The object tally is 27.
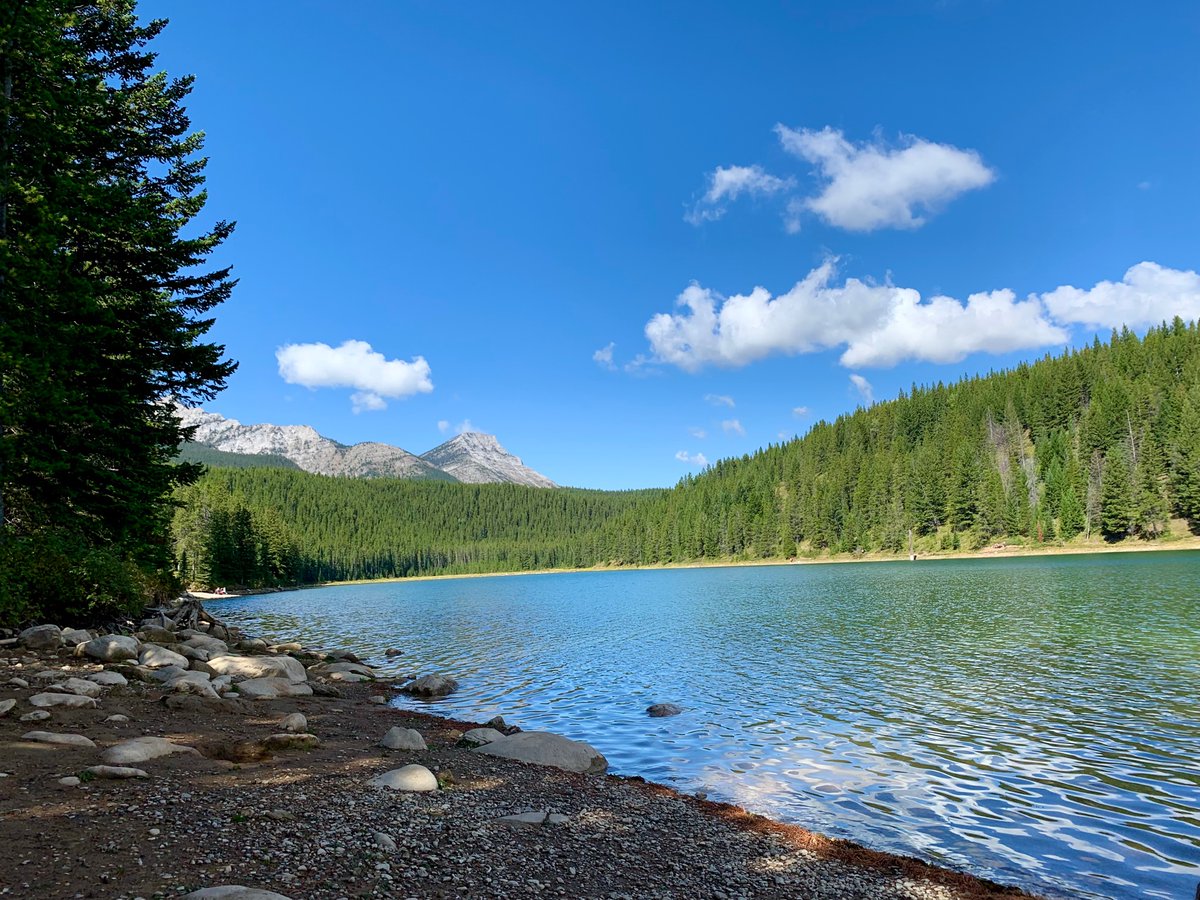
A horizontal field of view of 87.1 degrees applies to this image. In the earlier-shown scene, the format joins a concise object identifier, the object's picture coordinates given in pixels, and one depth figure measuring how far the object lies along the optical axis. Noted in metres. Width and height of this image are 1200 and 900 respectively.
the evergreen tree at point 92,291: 17.75
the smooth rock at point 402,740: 15.09
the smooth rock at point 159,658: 18.67
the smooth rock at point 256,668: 21.48
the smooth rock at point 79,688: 13.89
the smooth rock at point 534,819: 10.16
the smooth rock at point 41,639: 17.19
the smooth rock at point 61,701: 12.79
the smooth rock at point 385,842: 8.09
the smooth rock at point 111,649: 17.64
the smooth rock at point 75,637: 18.17
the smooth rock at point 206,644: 24.12
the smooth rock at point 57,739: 10.66
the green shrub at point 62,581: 17.86
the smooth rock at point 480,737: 16.33
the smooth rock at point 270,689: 19.45
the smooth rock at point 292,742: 13.10
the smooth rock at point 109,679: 15.42
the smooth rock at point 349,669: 28.78
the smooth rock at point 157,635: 22.52
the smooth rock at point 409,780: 11.16
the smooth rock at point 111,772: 9.30
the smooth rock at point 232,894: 6.02
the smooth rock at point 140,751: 10.24
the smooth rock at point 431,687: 25.69
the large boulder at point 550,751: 15.24
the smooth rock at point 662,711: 21.52
